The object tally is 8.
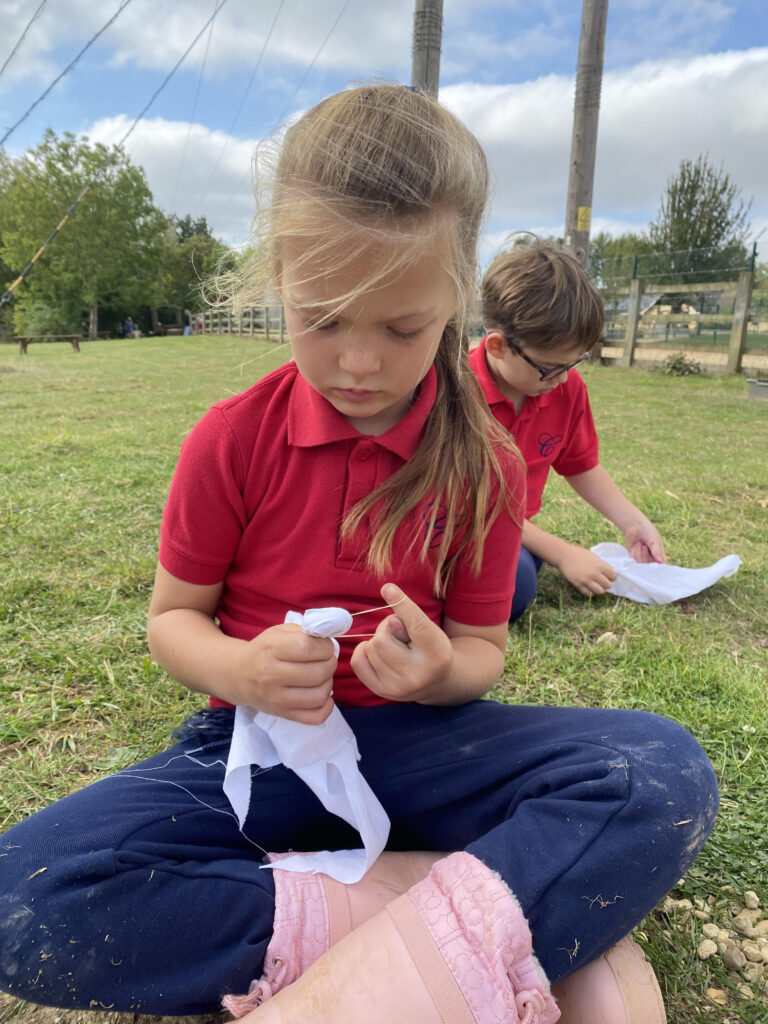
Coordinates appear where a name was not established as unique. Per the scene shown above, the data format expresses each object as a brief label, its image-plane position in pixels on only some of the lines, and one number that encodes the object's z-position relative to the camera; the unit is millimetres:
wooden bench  16047
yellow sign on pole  7871
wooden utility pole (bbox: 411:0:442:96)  4555
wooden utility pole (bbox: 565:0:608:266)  6848
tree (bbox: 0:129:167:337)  30234
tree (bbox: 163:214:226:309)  33400
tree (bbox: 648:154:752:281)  22438
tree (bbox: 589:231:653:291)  12191
